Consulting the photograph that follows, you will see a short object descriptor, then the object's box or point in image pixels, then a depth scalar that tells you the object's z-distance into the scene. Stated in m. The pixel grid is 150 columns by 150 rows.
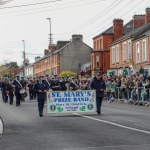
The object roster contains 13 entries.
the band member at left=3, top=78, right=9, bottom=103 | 33.16
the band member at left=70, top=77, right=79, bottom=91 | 30.92
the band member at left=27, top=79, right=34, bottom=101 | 40.32
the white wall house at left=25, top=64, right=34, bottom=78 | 120.40
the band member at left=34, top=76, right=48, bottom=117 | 20.30
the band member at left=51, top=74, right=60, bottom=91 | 31.31
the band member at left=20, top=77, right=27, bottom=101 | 30.60
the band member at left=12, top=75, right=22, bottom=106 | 29.90
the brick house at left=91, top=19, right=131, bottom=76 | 66.06
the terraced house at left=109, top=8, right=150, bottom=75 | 49.38
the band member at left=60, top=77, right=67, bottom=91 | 31.90
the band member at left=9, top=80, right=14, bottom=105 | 32.38
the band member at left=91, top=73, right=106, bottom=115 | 20.84
